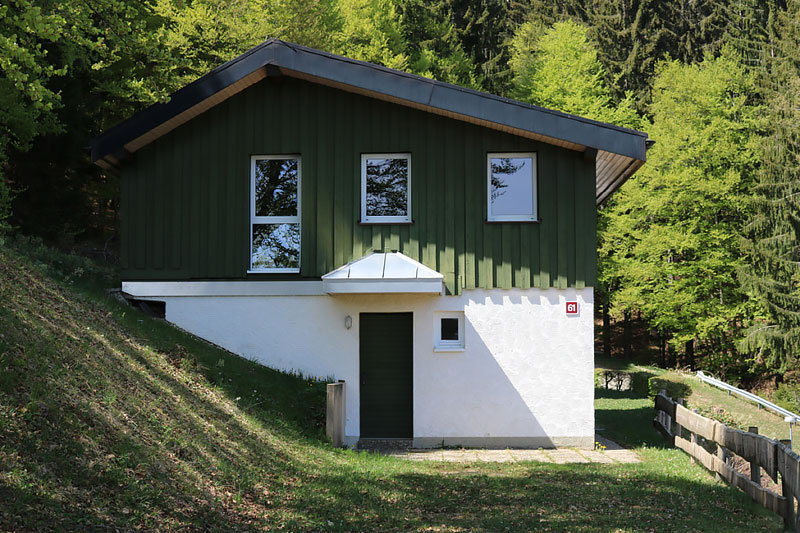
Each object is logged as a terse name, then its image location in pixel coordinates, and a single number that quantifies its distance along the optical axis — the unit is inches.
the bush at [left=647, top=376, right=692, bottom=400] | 823.7
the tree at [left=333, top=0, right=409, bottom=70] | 1141.7
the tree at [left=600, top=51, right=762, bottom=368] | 1159.6
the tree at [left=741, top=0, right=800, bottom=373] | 1106.1
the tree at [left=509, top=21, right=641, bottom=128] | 1235.9
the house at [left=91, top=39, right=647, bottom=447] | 499.8
